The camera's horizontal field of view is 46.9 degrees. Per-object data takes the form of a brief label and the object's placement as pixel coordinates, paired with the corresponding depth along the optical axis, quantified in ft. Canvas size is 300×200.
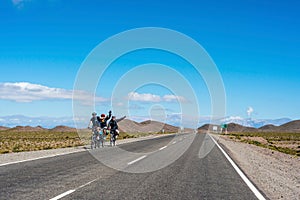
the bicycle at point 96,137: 72.43
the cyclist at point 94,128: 72.38
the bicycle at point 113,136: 81.31
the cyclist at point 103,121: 75.85
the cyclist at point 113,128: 81.30
